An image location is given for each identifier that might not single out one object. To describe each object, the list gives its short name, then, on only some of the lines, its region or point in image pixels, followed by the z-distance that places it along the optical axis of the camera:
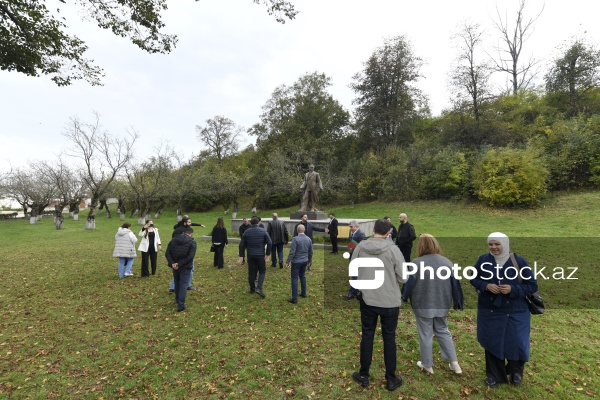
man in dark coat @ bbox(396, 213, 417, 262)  7.55
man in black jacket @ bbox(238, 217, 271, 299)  6.79
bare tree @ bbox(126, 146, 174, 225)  29.64
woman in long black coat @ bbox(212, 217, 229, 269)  9.47
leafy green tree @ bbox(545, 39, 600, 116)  26.22
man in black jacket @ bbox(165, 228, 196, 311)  6.14
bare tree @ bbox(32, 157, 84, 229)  26.64
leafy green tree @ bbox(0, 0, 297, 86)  7.23
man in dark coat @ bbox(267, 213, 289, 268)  9.64
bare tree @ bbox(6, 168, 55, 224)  32.53
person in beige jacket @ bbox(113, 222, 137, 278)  8.52
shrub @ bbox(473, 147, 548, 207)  20.33
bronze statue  15.98
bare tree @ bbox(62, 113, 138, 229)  24.72
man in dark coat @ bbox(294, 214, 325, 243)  10.56
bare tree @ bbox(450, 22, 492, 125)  29.02
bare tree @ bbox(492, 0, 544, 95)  34.56
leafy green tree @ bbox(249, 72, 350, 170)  36.00
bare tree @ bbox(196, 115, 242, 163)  45.22
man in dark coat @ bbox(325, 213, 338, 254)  11.98
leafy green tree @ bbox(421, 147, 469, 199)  24.75
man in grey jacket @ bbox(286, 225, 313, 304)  6.38
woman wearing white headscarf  3.41
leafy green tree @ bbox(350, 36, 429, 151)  33.66
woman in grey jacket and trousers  3.78
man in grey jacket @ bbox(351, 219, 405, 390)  3.60
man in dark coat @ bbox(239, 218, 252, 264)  9.86
